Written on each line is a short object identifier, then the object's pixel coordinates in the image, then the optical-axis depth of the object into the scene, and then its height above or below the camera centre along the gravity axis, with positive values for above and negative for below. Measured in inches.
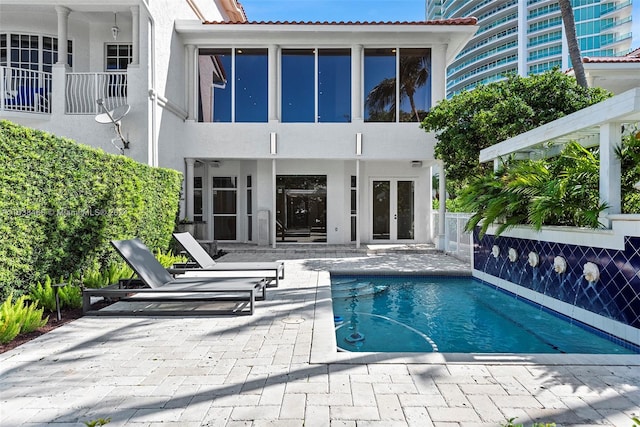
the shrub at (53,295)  213.2 -46.6
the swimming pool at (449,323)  201.8 -68.6
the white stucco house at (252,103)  442.6 +143.4
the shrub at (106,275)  254.4 -43.4
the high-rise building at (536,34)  2684.5 +1298.1
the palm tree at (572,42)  454.1 +201.1
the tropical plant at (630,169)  209.0 +23.8
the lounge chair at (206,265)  298.2 -41.9
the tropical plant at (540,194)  230.2 +12.7
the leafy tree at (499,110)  420.8 +114.3
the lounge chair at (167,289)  221.3 -44.5
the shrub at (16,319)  172.4 -49.2
